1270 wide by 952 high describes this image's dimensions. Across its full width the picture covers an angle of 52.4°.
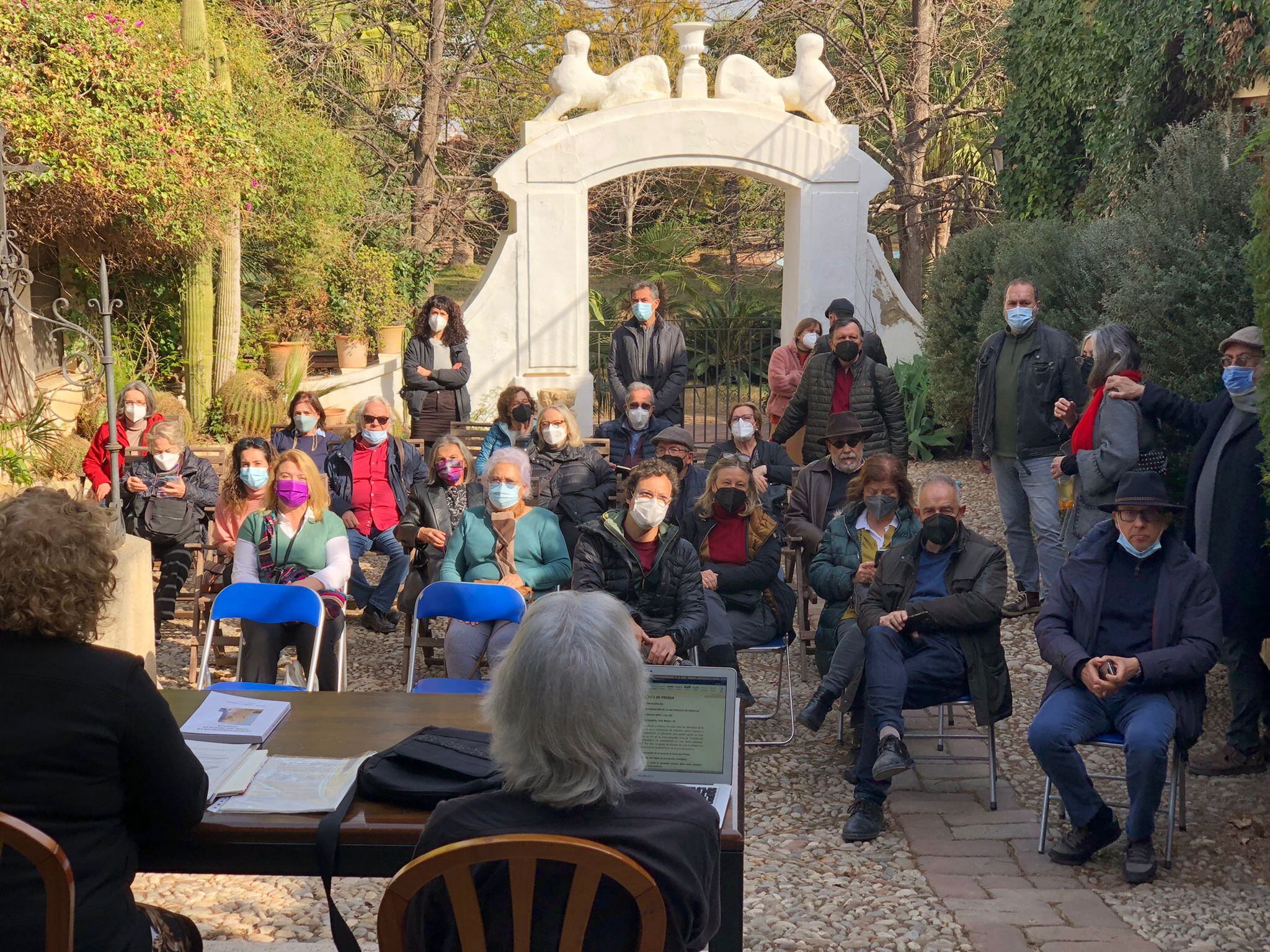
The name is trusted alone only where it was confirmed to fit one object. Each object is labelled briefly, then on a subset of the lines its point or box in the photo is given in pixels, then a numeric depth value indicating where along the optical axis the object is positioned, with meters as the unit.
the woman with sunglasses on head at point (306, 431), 8.12
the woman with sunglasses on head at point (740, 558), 6.39
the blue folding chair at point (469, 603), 5.74
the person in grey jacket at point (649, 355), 9.98
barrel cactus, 14.73
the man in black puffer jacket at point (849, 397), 8.39
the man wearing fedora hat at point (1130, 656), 4.84
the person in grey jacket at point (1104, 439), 6.61
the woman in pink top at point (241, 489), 7.07
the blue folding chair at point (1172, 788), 4.91
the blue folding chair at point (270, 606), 5.68
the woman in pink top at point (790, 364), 10.02
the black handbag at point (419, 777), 3.02
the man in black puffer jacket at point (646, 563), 6.00
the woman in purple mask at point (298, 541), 6.43
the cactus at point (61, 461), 11.63
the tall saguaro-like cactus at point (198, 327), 14.78
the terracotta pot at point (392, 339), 17.31
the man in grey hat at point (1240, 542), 5.71
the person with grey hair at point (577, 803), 2.44
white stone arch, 12.81
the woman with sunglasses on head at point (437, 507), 7.31
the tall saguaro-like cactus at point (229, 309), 15.14
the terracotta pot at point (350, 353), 16.77
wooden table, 3.01
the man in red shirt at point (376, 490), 7.77
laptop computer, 3.30
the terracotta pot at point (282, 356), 16.22
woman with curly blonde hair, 2.78
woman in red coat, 8.16
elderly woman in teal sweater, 6.52
